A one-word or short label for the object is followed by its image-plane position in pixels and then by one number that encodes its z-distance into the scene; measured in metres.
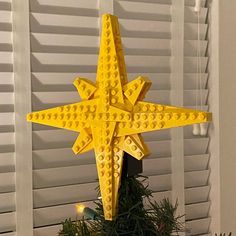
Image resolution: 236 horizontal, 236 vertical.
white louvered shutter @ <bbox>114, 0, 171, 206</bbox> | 0.91
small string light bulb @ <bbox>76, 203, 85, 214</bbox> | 0.67
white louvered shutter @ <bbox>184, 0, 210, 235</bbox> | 0.98
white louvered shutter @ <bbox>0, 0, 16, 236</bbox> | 0.79
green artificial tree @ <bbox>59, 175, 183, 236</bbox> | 0.53
